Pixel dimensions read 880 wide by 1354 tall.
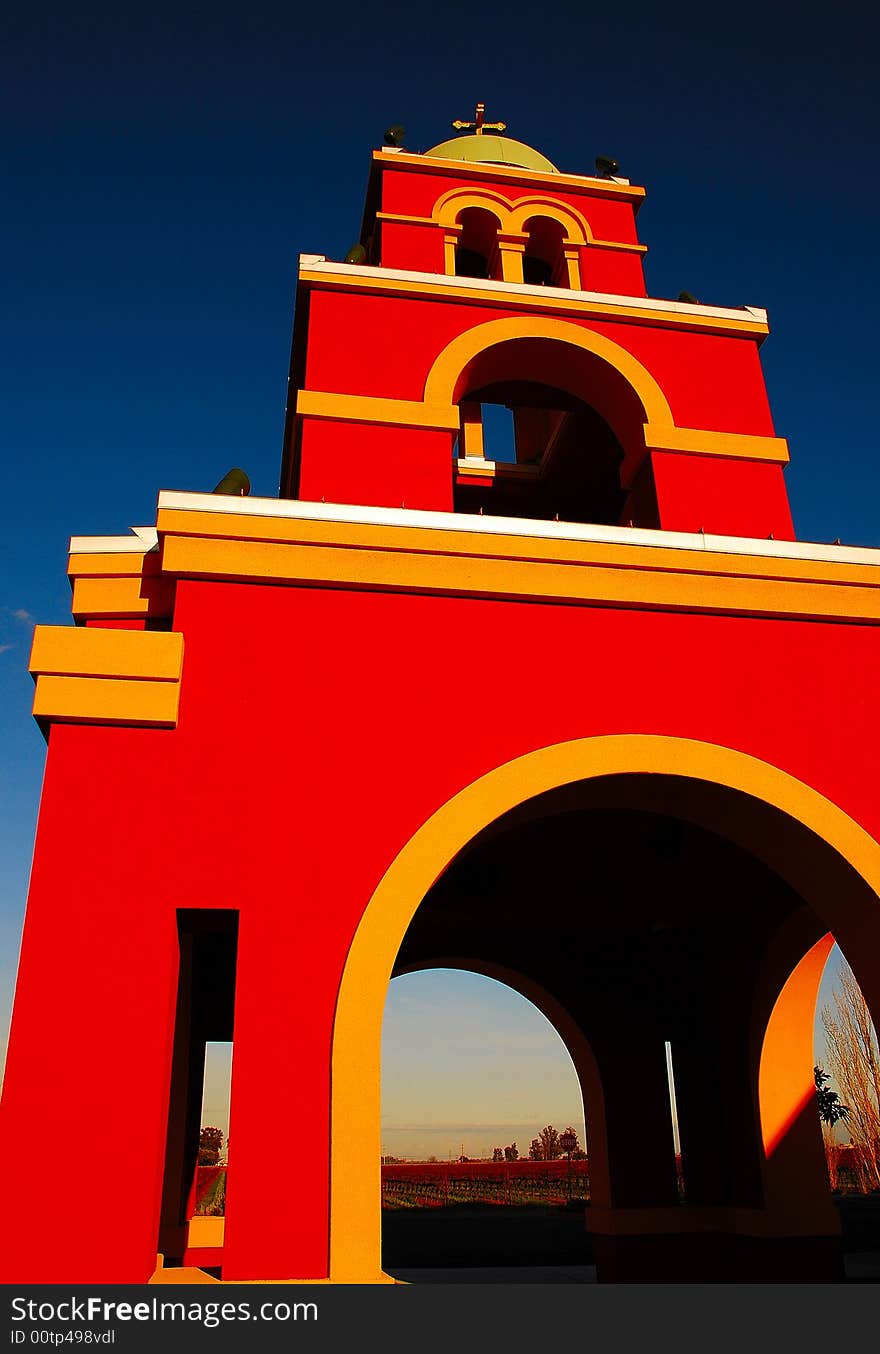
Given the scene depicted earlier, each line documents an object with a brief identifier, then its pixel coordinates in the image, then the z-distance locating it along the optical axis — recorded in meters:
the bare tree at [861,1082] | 24.58
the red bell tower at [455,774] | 6.20
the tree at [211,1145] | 31.28
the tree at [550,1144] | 42.22
